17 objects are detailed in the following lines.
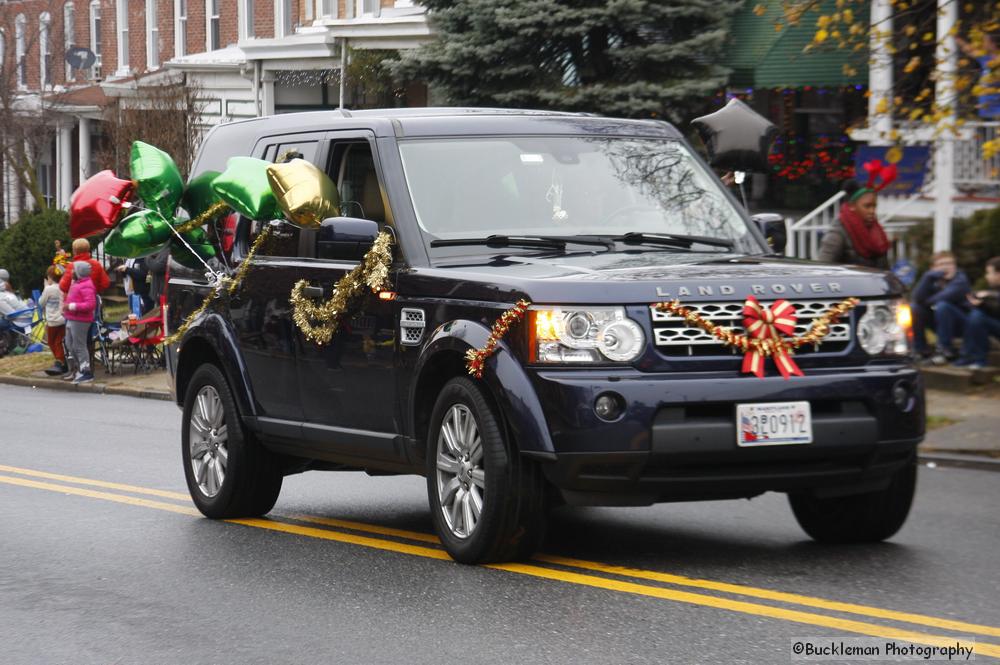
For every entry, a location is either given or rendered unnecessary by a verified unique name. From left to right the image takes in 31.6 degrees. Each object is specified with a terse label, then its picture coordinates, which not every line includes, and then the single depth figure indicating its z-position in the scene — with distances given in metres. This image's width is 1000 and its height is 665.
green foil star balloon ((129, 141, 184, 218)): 10.24
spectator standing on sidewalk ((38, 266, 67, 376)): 24.30
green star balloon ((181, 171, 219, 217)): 10.09
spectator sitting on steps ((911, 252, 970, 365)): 16.30
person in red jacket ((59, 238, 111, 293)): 23.61
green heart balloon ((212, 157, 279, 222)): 9.15
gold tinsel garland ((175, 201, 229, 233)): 9.91
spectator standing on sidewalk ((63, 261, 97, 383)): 23.25
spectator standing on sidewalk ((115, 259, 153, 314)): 24.81
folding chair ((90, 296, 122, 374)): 23.94
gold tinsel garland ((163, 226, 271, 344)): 9.33
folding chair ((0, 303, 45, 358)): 28.28
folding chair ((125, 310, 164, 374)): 23.33
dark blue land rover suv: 6.97
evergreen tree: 23.23
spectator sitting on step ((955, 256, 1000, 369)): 15.88
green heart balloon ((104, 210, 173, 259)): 10.25
